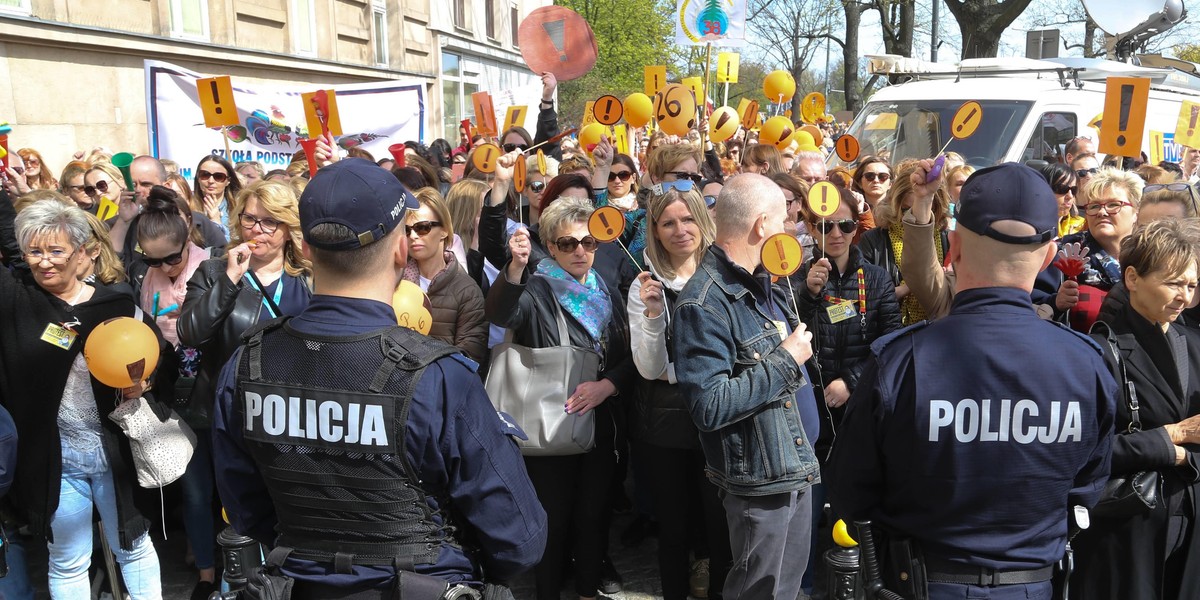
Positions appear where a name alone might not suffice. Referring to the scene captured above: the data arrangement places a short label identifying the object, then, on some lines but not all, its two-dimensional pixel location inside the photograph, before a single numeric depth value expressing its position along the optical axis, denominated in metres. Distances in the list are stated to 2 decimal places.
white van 8.34
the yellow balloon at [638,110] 7.61
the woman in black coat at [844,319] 4.15
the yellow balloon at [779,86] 9.25
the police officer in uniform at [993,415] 2.20
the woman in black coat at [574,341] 3.89
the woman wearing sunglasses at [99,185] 6.18
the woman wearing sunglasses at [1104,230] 3.89
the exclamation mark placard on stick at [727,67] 9.30
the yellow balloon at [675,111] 6.86
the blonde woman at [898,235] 4.57
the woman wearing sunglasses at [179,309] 4.27
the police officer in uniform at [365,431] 1.99
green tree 34.50
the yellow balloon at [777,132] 8.06
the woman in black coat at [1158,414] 2.88
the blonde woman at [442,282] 4.07
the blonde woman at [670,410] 3.65
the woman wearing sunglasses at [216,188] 6.53
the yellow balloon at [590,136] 8.23
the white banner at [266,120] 8.45
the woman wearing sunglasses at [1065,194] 5.14
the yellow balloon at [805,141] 8.48
